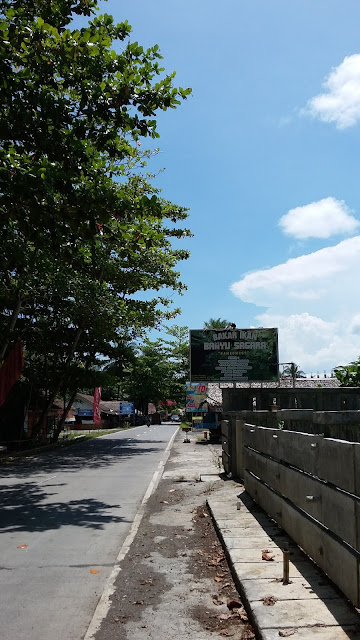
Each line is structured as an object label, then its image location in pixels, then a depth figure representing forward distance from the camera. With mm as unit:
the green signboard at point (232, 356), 30797
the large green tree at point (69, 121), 9453
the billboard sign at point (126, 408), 79562
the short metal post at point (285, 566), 4926
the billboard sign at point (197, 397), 40138
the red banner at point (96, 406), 44562
